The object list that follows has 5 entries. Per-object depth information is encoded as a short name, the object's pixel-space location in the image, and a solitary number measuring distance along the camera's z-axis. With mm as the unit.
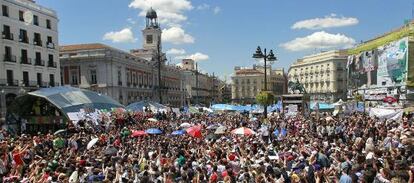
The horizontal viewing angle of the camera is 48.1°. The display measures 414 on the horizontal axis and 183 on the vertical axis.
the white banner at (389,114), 24297
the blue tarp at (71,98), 23578
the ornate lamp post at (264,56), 26175
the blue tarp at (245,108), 45600
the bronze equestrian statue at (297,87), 55716
